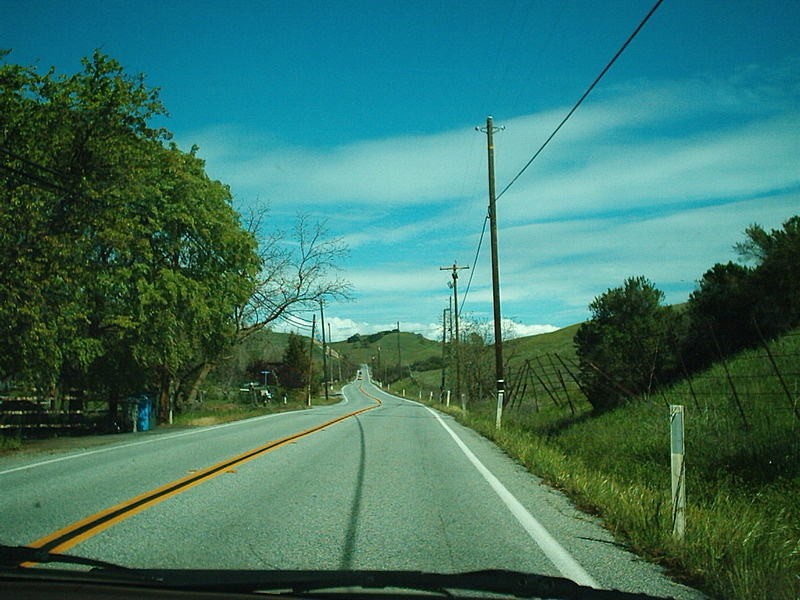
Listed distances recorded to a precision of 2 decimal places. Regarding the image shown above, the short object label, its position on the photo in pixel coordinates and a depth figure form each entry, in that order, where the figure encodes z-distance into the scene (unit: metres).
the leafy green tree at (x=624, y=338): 23.30
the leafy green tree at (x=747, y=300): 21.31
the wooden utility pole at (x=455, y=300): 46.92
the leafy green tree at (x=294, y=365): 86.94
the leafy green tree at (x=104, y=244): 16.92
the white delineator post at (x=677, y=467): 6.29
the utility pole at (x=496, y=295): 24.97
